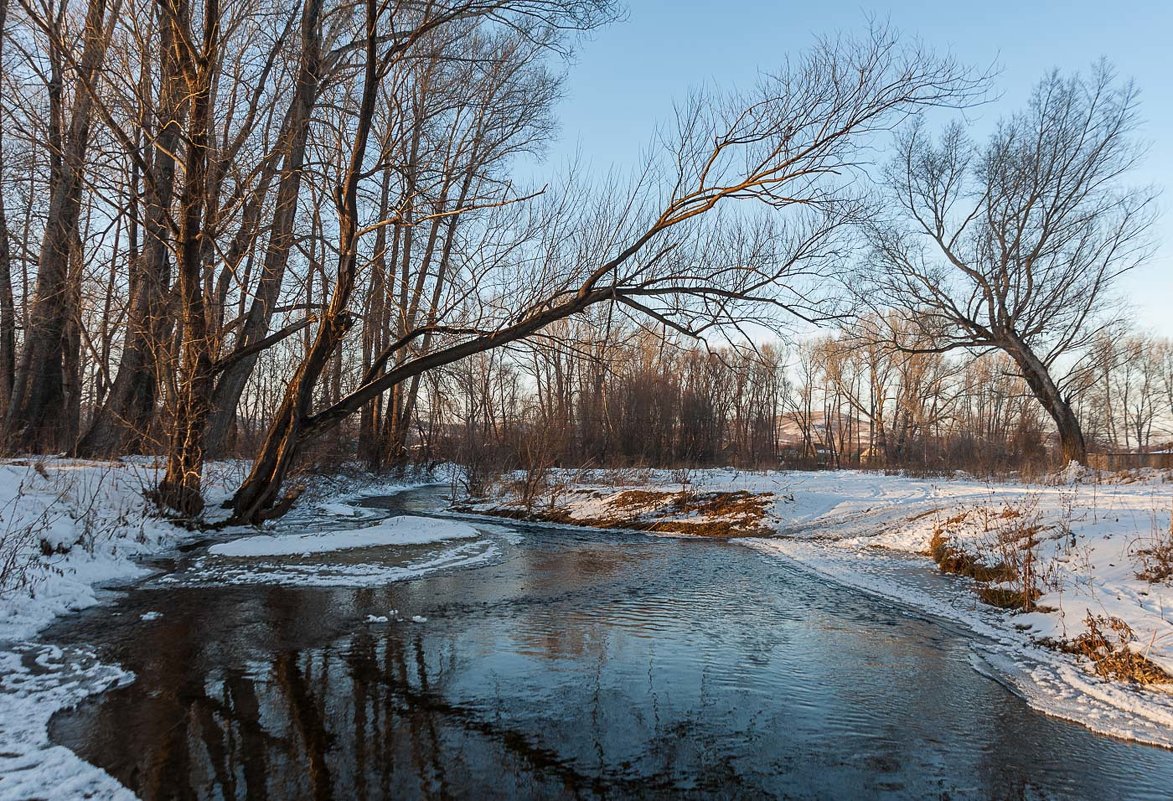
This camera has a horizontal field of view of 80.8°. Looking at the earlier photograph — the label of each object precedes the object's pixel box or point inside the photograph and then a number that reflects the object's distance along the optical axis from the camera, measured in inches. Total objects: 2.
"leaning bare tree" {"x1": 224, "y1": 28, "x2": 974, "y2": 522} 352.5
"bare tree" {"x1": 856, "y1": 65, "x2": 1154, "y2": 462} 870.4
